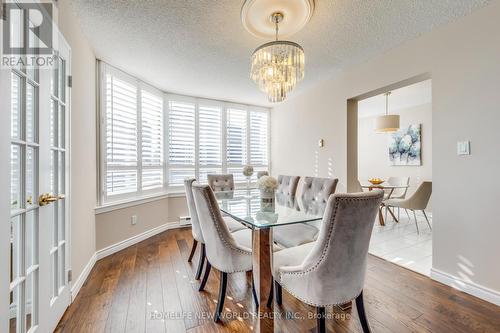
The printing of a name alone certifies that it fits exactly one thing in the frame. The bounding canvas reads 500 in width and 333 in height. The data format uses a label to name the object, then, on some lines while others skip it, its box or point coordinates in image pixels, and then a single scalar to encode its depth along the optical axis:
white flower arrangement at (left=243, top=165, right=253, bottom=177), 3.13
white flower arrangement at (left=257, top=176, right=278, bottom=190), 2.25
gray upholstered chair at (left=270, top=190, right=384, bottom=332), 1.12
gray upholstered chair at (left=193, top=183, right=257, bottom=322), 1.61
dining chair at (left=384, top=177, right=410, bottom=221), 4.82
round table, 3.98
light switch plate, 1.95
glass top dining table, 1.63
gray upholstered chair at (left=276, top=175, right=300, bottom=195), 3.00
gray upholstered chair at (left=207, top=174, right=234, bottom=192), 3.40
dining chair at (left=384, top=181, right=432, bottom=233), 3.49
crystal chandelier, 1.84
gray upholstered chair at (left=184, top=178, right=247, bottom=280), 2.08
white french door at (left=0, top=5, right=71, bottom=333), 1.06
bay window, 2.95
